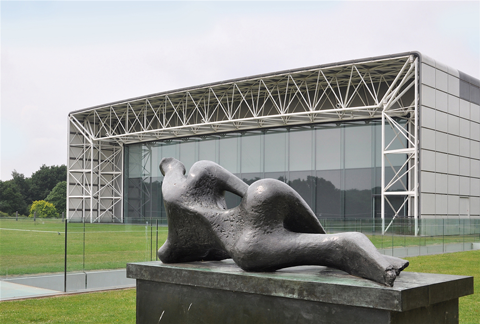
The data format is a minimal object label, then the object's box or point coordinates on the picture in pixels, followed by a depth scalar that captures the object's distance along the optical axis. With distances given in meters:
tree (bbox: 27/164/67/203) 83.88
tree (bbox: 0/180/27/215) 72.25
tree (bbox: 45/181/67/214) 70.22
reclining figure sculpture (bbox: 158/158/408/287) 4.37
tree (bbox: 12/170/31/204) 84.00
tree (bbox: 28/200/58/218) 60.25
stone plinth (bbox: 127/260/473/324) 3.90
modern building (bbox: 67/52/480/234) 26.75
